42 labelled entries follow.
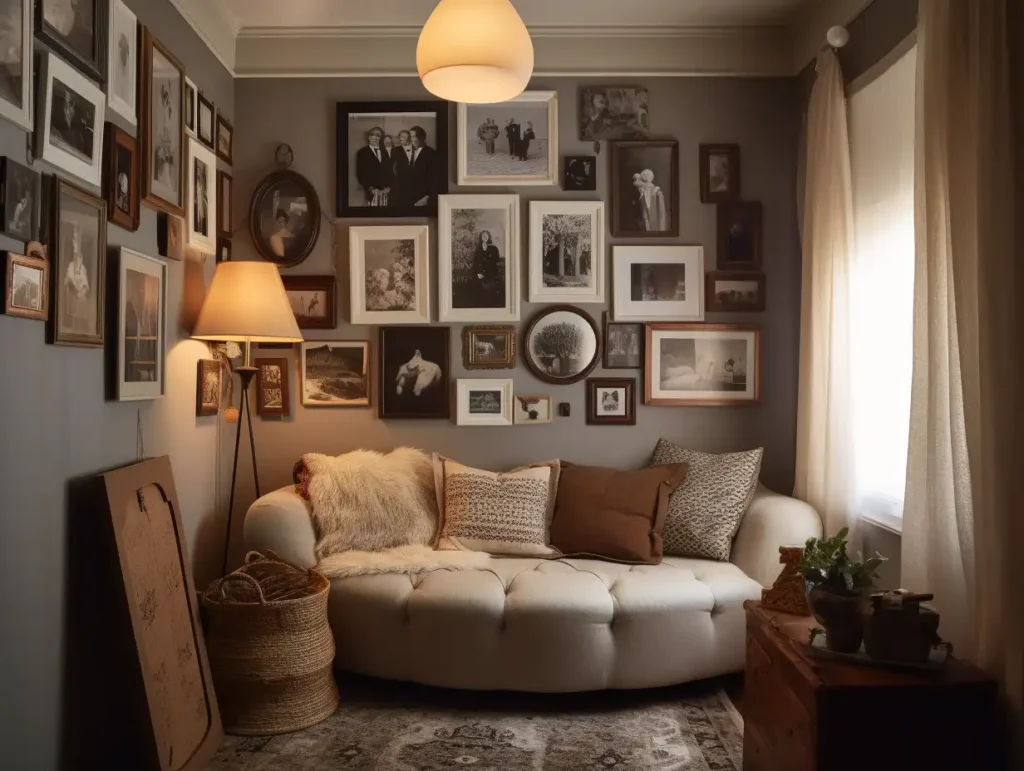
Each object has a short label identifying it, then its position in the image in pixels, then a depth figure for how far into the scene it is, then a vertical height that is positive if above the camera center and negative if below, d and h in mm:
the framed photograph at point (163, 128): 2914 +950
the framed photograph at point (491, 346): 4012 +190
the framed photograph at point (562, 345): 4016 +198
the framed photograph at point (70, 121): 2252 +756
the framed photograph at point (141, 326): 2713 +198
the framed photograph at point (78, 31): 2262 +1016
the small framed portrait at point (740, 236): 4012 +736
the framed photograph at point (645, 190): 4008 +956
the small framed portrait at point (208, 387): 3443 -17
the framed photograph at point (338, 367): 4039 +84
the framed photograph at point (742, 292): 4016 +463
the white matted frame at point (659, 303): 4008 +492
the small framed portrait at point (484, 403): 4016 -86
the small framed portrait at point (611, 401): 4023 -73
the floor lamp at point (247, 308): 3291 +307
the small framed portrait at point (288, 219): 4016 +805
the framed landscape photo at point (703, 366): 4016 +103
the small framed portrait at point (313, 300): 4020 +410
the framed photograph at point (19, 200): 2061 +468
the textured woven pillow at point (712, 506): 3508 -515
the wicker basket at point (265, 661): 2873 -972
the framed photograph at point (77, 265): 2299 +343
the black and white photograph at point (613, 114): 4004 +1322
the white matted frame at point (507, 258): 3990 +615
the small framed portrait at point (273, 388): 4023 -21
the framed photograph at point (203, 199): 3420 +794
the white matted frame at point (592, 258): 3996 +619
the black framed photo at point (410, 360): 4023 +120
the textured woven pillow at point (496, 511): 3520 -544
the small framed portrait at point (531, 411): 4016 -124
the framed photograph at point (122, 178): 2637 +674
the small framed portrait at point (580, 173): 3994 +1032
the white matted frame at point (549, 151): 3990 +1137
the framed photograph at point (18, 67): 2061 +802
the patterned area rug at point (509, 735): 2656 -1205
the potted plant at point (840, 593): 2105 -531
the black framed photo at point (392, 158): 4012 +1104
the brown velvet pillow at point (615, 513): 3459 -546
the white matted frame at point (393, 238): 4004 +611
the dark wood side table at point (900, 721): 1924 -780
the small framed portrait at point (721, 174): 4016 +1037
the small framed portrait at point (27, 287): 2074 +247
